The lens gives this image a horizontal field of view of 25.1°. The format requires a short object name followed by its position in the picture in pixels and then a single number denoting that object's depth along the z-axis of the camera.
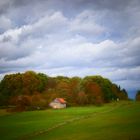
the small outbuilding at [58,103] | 133.86
